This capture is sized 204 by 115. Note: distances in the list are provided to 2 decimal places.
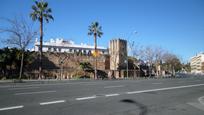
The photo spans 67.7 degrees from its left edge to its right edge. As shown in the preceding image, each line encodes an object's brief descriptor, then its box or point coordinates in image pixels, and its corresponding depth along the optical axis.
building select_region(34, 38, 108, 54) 65.34
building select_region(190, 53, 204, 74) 116.76
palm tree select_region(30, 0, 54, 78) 27.99
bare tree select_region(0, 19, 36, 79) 24.30
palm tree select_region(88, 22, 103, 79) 36.79
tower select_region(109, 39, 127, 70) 44.80
